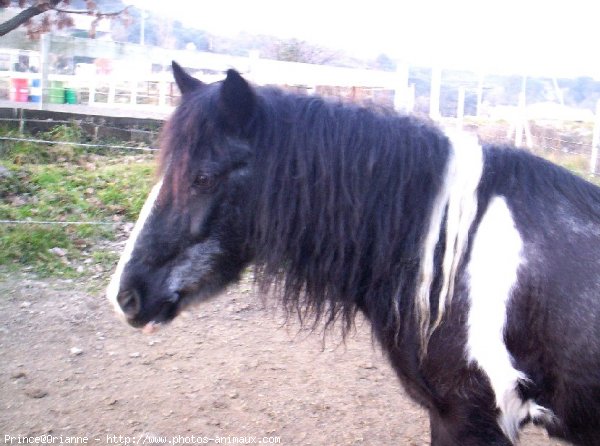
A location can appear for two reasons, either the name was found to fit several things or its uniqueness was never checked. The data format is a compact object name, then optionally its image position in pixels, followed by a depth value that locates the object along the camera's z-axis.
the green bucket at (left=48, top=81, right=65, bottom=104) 8.77
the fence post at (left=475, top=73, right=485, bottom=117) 10.47
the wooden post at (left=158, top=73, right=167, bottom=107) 10.08
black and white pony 1.99
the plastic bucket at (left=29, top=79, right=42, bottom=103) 9.05
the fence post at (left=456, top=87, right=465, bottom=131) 9.71
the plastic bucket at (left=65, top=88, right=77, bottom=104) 8.99
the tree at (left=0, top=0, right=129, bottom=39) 5.52
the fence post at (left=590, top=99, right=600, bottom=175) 9.53
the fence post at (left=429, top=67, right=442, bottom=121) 9.38
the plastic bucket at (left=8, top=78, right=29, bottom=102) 9.05
